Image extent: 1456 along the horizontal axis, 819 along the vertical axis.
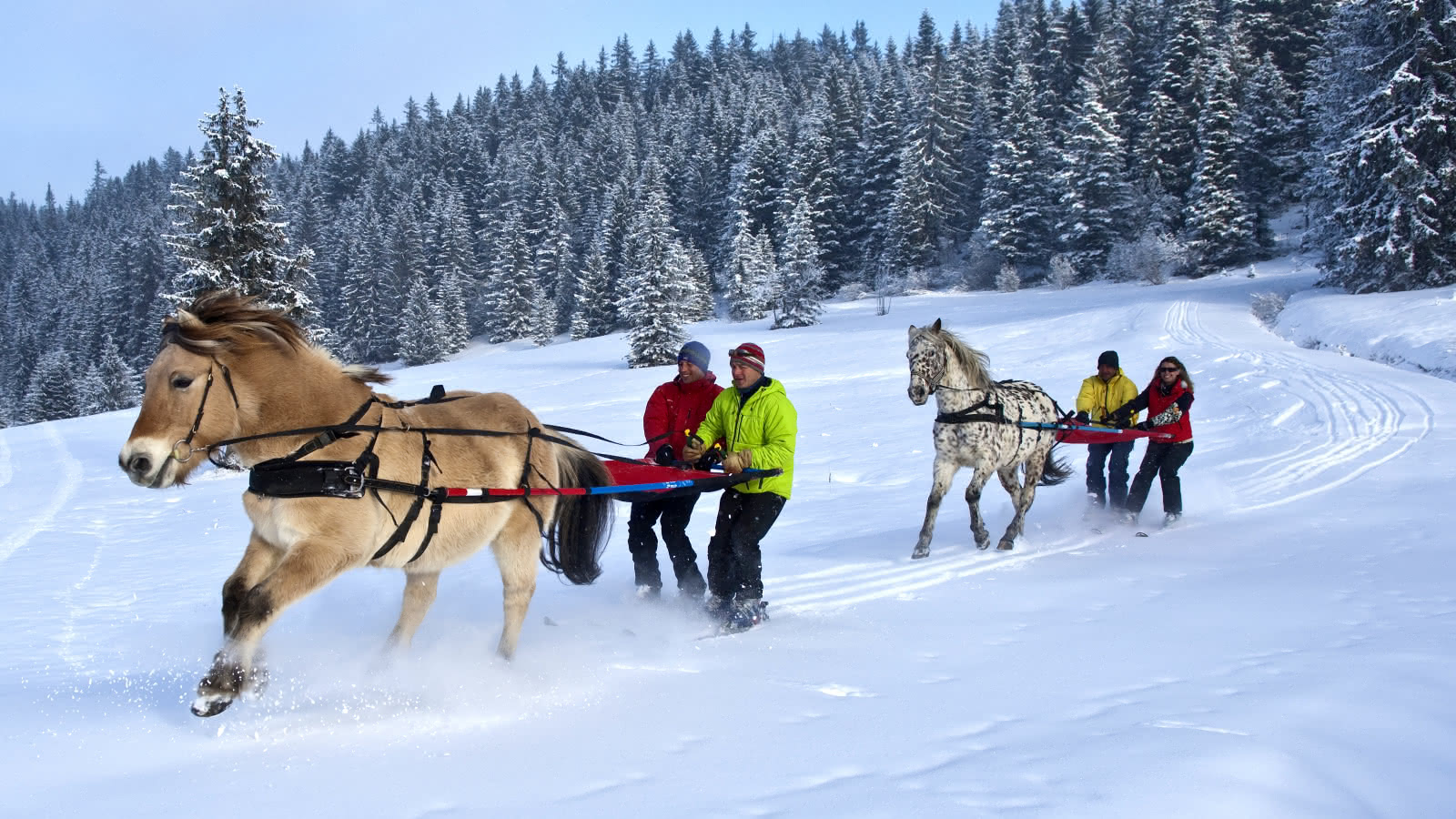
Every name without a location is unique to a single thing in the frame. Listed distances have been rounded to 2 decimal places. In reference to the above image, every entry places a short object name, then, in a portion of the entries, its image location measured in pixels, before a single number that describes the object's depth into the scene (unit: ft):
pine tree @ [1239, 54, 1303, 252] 147.13
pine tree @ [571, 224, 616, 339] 189.98
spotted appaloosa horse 26.50
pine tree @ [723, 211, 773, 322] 159.84
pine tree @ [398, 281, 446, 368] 191.52
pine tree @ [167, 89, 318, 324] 71.77
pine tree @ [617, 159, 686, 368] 119.54
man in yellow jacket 31.58
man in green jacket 19.27
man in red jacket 21.81
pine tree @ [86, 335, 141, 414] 183.42
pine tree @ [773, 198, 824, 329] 142.51
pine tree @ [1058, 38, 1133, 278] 153.79
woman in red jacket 29.66
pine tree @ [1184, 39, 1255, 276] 139.64
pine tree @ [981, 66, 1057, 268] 163.43
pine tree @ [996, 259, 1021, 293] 153.07
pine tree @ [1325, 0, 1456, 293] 84.02
